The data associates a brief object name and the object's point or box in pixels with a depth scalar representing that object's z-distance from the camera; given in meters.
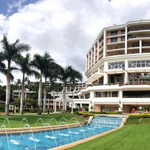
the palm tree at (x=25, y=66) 41.91
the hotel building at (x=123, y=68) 46.81
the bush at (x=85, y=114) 37.93
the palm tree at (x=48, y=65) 45.06
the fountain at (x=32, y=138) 17.05
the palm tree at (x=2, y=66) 38.49
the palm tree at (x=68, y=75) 51.06
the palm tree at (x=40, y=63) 44.17
